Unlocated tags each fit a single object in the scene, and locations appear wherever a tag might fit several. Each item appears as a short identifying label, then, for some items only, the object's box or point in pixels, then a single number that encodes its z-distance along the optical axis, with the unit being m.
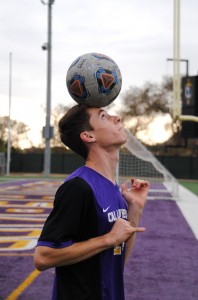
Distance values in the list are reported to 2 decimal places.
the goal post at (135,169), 20.86
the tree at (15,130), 50.66
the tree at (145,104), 46.30
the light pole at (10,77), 33.81
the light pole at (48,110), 25.05
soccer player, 1.77
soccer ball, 2.19
